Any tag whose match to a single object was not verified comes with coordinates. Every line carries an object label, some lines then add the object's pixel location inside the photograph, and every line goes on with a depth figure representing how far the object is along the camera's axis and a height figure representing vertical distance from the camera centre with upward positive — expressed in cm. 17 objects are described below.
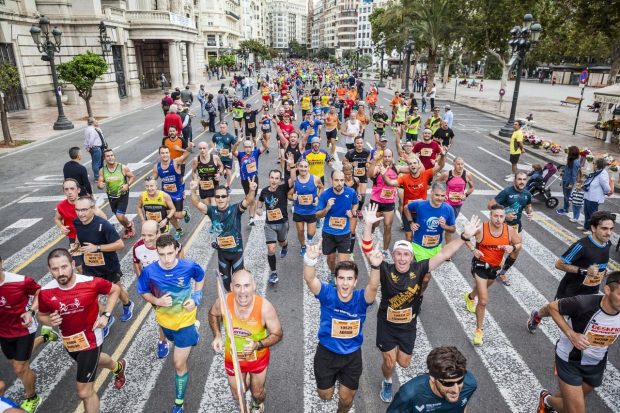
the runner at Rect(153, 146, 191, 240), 900 -232
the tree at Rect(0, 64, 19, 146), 1867 -65
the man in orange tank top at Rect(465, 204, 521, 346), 590 -251
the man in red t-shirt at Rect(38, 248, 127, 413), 419 -247
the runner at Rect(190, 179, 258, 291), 644 -244
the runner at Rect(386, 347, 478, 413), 294 -230
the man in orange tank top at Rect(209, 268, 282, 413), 395 -250
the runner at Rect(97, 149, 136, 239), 872 -231
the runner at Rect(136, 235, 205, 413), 462 -253
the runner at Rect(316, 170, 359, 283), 707 -241
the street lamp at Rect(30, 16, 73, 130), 2114 +88
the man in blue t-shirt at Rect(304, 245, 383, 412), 422 -261
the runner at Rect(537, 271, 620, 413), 400 -256
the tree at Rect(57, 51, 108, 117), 2353 -2
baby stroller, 1191 -323
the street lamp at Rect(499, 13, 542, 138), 1980 +142
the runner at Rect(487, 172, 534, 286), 748 -230
